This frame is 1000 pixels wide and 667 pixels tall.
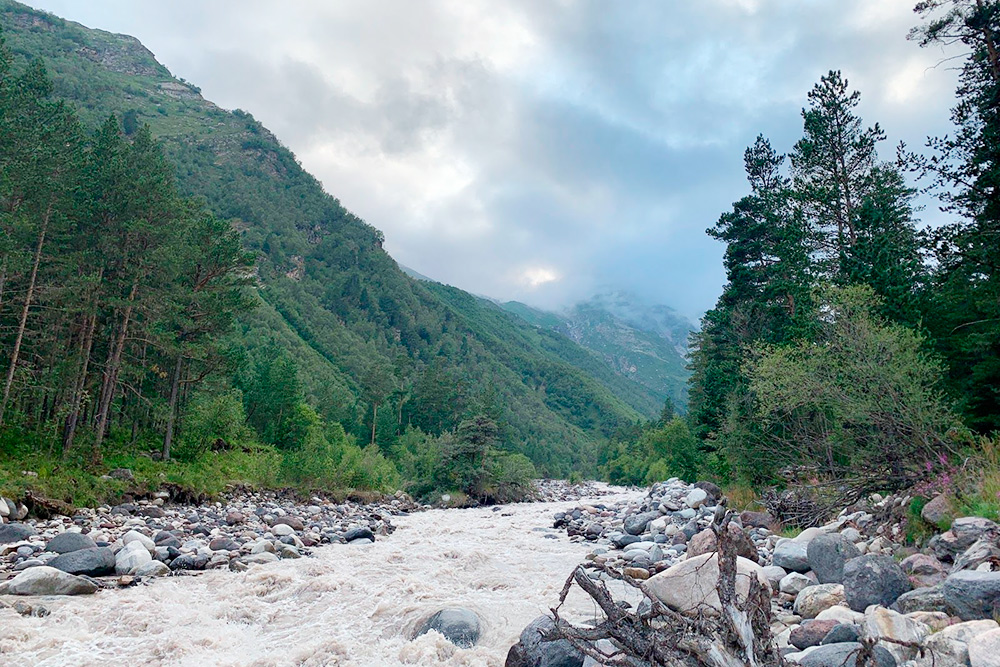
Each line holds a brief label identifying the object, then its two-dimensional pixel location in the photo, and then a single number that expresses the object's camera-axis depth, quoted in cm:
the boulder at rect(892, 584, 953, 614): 662
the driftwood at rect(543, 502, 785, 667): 446
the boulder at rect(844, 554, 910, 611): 750
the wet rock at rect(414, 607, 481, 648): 820
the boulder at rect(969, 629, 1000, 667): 468
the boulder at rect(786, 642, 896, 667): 577
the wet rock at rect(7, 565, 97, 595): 904
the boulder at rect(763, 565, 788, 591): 995
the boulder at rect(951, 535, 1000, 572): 694
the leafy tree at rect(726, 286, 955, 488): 1338
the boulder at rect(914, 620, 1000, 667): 496
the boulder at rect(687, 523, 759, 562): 1120
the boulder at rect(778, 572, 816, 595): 944
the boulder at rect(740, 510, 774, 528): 1641
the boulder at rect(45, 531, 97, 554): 1132
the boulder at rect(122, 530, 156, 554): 1235
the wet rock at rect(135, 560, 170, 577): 1105
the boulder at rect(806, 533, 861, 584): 956
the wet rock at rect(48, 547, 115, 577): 1025
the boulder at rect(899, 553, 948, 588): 774
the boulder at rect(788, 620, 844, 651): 673
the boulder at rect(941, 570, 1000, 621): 585
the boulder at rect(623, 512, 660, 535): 1969
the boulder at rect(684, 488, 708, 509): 2230
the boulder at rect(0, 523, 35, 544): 1183
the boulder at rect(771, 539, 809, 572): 1042
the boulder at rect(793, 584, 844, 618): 816
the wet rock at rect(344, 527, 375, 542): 1773
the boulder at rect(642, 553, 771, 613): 765
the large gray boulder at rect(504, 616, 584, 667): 667
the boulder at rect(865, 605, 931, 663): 555
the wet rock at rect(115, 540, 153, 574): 1102
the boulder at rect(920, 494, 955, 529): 957
